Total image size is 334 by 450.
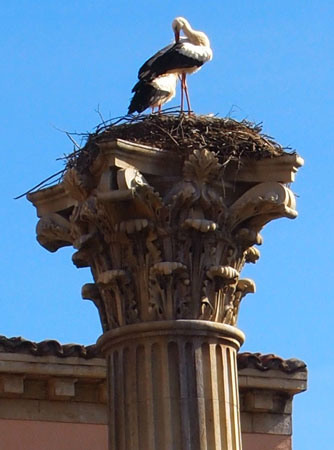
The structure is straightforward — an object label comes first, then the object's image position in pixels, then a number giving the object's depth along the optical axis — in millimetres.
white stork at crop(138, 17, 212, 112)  17984
